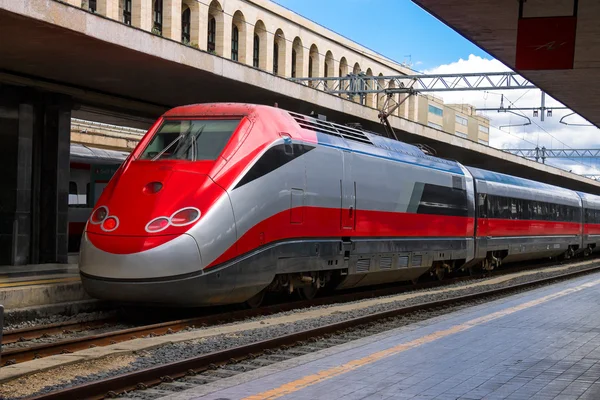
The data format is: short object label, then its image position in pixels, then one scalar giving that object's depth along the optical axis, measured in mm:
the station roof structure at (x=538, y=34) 8352
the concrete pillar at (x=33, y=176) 17141
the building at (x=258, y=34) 44875
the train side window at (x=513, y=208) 24686
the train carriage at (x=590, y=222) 36000
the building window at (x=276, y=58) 55150
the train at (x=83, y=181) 22562
